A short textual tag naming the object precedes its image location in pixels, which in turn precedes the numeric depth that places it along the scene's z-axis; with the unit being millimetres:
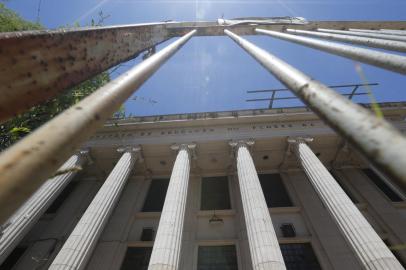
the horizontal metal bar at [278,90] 18202
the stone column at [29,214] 10652
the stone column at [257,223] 9508
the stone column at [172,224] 9492
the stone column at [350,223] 9195
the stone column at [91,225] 9765
